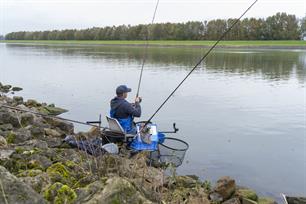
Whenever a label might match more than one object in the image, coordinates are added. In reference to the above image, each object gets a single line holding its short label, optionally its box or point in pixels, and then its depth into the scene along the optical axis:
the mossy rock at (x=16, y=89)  25.62
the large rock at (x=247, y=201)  7.70
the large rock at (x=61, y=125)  13.41
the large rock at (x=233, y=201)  7.59
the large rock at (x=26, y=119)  11.29
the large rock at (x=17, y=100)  18.53
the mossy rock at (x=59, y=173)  5.22
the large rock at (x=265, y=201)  7.96
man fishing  8.66
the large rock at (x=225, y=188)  8.00
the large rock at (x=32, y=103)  17.93
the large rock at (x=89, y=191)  4.03
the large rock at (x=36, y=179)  4.54
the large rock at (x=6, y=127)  9.77
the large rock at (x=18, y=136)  8.55
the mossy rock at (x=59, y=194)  4.34
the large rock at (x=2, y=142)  7.01
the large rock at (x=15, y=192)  3.50
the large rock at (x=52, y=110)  17.52
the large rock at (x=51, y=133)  11.17
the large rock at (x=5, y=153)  5.64
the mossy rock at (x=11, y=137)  8.44
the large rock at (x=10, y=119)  10.74
